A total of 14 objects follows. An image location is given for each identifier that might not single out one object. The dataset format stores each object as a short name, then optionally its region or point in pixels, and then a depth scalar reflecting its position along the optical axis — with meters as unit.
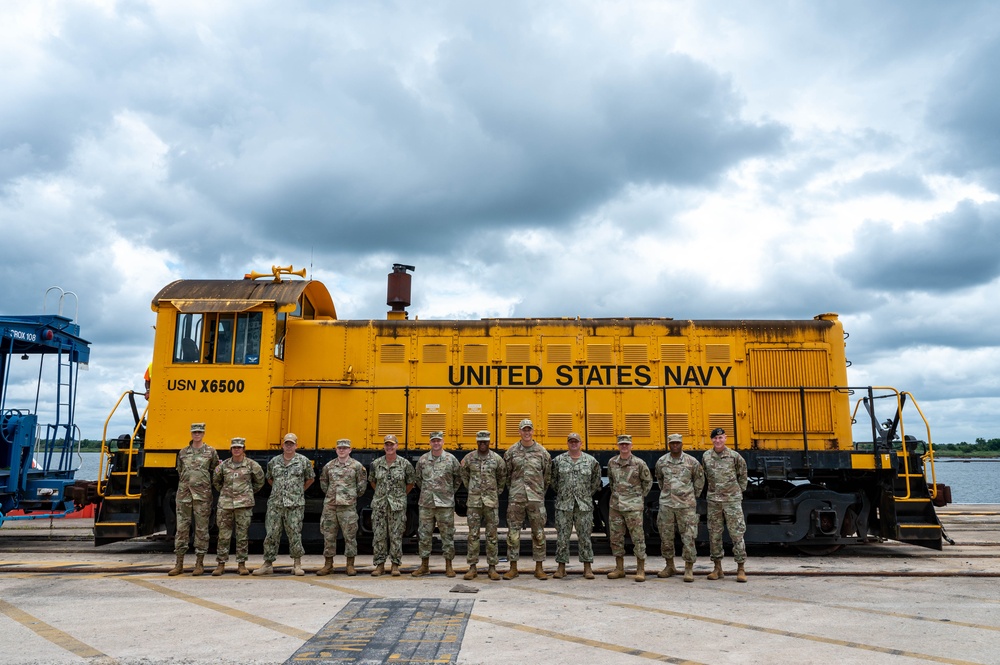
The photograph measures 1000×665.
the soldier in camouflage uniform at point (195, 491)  8.67
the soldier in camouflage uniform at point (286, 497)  8.73
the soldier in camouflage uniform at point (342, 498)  8.66
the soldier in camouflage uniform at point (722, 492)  8.27
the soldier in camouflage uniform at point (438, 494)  8.63
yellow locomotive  9.91
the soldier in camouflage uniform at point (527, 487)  8.48
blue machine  11.48
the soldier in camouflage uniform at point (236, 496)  8.67
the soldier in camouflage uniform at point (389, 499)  8.64
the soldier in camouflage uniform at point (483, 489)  8.35
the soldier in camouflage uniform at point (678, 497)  8.45
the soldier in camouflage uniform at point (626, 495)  8.45
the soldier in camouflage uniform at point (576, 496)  8.44
